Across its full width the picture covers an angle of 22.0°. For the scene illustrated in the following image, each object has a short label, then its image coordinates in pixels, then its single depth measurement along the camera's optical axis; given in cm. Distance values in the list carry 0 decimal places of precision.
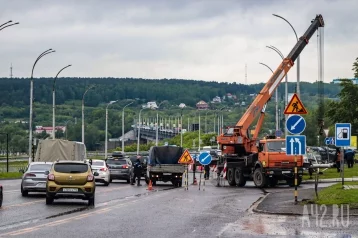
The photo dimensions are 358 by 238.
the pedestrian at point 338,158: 5933
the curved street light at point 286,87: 5844
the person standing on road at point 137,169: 5265
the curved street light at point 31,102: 6359
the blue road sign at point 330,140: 5978
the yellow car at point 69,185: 3159
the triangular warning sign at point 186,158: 4822
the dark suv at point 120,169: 5783
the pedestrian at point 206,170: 6262
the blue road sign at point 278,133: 6310
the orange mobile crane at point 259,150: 4666
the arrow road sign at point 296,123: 2902
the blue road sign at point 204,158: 5069
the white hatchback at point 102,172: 5157
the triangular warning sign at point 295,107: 2891
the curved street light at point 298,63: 5309
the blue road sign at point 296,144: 2966
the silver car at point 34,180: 3662
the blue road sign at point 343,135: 3231
